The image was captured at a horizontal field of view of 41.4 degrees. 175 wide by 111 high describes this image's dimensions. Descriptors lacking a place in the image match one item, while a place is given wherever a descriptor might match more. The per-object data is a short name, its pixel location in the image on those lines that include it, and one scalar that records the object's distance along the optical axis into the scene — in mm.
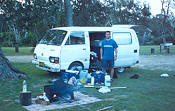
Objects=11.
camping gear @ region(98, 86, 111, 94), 7206
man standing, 9102
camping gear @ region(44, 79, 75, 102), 5918
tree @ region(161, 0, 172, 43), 32469
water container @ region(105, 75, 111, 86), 8219
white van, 9109
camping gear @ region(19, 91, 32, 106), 5688
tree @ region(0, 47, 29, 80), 8578
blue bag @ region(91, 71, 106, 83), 8629
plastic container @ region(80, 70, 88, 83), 8641
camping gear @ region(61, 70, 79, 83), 8227
